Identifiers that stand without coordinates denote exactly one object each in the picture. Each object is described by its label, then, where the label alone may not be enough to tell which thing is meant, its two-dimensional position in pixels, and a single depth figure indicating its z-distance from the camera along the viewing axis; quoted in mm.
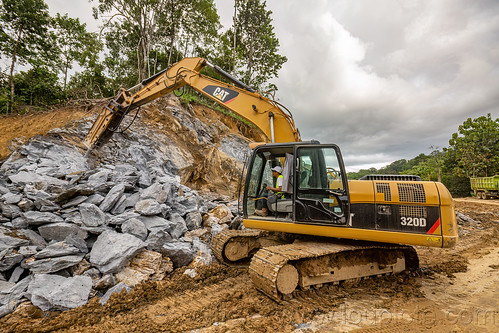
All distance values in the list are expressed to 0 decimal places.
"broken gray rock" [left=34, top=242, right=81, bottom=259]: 3416
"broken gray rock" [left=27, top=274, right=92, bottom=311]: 2914
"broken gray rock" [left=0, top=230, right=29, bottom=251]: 3444
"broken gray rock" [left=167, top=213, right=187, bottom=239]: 4766
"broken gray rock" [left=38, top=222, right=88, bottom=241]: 3928
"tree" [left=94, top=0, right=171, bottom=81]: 14273
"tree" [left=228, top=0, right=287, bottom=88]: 19500
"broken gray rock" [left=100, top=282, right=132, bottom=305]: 3217
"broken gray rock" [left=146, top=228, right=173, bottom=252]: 4191
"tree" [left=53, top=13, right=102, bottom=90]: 17564
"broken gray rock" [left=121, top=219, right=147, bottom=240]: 4304
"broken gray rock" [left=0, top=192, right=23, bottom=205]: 4362
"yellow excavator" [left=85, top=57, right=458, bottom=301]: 3387
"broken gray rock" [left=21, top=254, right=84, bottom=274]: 3280
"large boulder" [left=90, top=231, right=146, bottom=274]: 3615
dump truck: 18480
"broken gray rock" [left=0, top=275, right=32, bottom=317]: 2791
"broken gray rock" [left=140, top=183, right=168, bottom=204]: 5414
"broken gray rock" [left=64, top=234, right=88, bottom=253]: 3787
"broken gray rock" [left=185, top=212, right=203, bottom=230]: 5359
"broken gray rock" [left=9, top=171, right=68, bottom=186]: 5386
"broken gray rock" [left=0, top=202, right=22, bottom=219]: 4113
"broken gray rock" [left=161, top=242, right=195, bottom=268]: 4207
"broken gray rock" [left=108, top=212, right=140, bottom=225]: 4434
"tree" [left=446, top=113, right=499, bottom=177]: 26297
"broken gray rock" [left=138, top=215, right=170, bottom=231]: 4599
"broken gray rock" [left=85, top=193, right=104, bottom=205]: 4891
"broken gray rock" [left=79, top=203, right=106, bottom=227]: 4286
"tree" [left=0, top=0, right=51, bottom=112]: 12953
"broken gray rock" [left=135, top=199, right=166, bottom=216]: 4801
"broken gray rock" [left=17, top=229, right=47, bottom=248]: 3775
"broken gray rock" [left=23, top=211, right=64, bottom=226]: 4004
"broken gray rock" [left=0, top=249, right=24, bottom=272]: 3240
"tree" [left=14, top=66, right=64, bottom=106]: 13271
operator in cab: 4069
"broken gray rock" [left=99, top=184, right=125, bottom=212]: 4859
